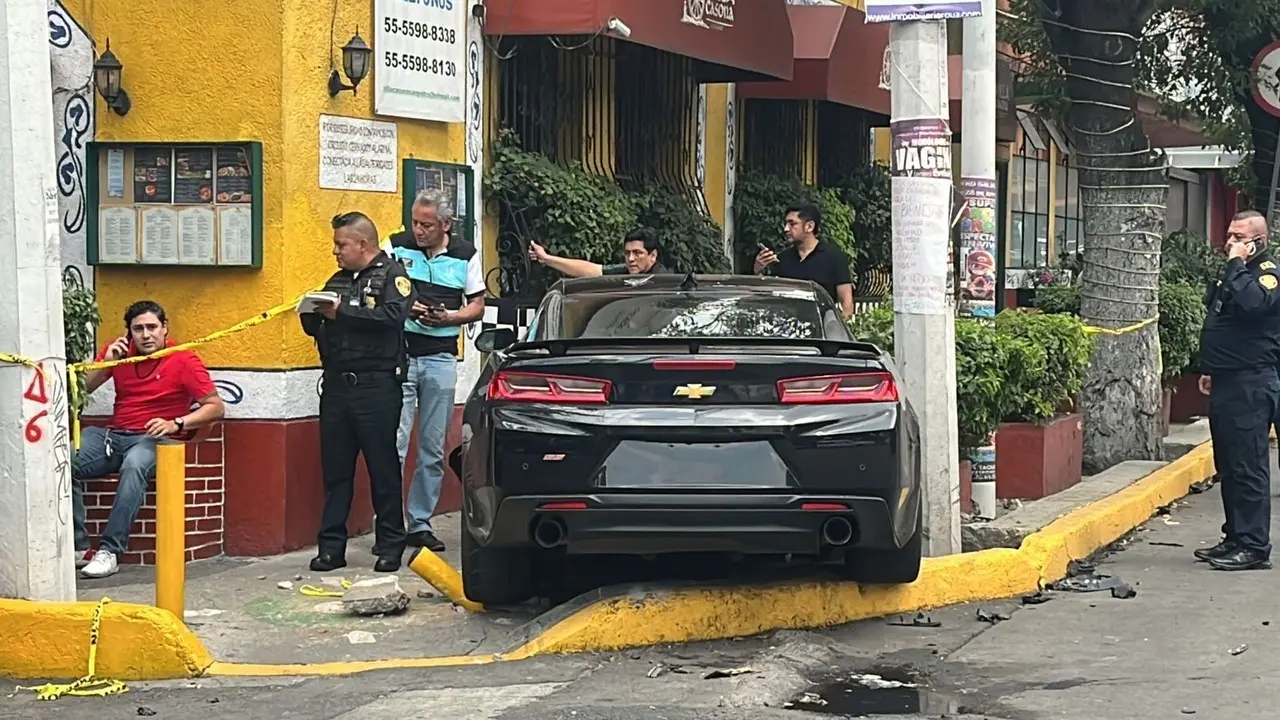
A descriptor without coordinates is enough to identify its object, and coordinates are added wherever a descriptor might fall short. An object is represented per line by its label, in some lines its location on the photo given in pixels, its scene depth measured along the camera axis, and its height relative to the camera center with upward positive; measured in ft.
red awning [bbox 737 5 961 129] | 49.29 +6.02
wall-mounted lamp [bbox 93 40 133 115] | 30.58 +3.35
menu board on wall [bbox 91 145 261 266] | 30.55 +1.26
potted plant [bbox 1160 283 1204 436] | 50.75 -1.51
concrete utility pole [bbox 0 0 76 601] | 22.16 -0.55
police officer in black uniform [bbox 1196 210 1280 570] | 30.55 -1.82
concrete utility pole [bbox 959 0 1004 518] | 40.42 +2.38
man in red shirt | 28.60 -2.18
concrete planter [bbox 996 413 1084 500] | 37.35 -3.77
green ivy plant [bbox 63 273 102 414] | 28.22 -0.61
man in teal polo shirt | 30.71 -0.98
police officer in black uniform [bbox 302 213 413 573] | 28.48 -1.56
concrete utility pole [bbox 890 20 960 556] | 27.99 +0.57
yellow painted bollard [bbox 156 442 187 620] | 22.90 -3.07
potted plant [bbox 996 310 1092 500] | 37.01 -2.80
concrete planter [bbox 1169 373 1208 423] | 57.82 -4.01
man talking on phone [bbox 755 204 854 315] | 36.52 +0.35
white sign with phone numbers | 32.50 +4.07
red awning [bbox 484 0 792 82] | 35.22 +5.31
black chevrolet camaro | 23.07 -2.16
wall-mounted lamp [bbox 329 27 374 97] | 31.17 +3.74
